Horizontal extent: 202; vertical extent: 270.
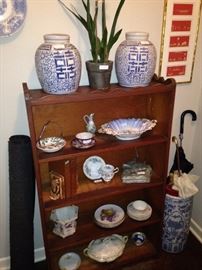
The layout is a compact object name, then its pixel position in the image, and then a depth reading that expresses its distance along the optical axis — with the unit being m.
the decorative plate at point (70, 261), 1.60
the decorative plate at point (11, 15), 1.18
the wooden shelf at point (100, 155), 1.29
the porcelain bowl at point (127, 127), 1.41
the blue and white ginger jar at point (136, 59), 1.25
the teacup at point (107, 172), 1.53
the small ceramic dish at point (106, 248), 1.62
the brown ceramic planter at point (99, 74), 1.25
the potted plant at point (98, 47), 1.25
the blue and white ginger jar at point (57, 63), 1.12
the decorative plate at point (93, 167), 1.56
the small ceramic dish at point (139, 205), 1.69
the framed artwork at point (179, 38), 1.52
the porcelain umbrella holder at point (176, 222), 1.66
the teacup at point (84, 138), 1.34
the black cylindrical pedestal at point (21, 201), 1.33
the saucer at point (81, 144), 1.33
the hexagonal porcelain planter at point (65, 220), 1.51
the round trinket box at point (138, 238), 1.82
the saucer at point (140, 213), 1.66
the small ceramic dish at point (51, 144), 1.28
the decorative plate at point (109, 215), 1.60
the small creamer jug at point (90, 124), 1.47
